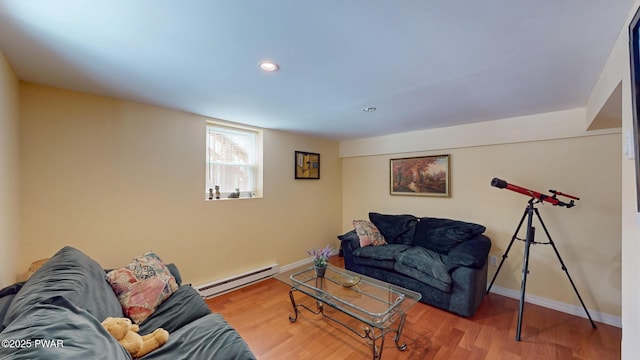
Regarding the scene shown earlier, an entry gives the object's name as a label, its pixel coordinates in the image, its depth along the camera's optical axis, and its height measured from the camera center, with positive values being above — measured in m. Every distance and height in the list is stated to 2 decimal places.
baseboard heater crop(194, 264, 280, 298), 2.86 -1.27
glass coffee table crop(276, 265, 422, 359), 1.91 -1.03
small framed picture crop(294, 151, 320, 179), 3.93 +0.23
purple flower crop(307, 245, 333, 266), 2.52 -0.79
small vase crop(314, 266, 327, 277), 2.53 -0.92
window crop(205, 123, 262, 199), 3.11 +0.25
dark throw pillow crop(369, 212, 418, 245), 3.39 -0.68
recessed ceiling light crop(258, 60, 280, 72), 1.60 +0.74
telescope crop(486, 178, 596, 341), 2.16 -0.31
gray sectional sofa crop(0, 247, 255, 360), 0.78 -0.57
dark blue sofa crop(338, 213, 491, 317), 2.47 -0.89
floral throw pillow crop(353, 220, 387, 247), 3.37 -0.75
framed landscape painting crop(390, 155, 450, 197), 3.41 +0.04
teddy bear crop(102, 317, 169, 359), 1.22 -0.81
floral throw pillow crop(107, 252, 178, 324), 1.62 -0.75
